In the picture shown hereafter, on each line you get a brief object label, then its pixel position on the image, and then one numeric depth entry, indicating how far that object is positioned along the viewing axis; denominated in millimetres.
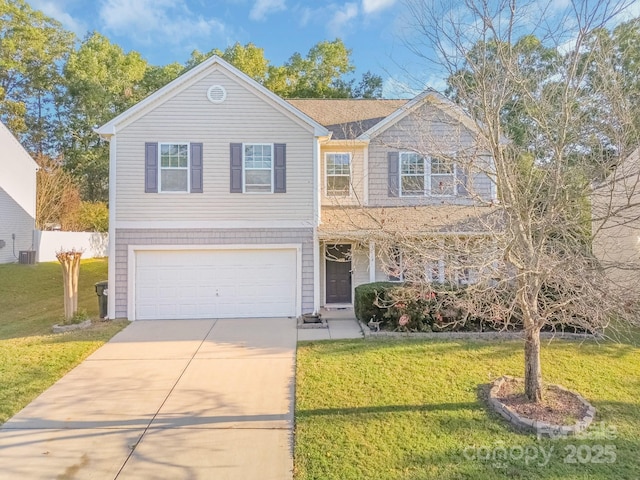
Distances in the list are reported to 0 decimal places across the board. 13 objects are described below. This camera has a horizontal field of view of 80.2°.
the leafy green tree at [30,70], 28906
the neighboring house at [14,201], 19078
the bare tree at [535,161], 4648
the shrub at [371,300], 9445
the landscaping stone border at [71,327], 9351
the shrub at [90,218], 27109
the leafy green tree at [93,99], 31172
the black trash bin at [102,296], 10766
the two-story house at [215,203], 10617
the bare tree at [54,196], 24078
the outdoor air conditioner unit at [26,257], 19078
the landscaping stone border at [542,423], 4656
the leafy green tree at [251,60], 27609
